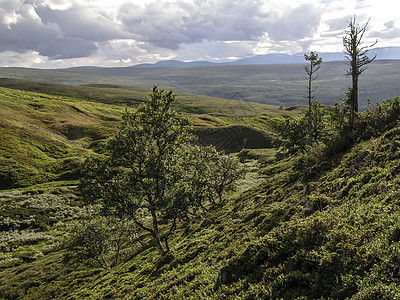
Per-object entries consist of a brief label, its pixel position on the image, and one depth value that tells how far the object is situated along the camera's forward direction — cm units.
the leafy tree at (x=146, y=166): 2491
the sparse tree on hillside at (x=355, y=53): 2866
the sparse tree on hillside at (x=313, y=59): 4534
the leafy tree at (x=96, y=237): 3872
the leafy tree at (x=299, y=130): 6068
